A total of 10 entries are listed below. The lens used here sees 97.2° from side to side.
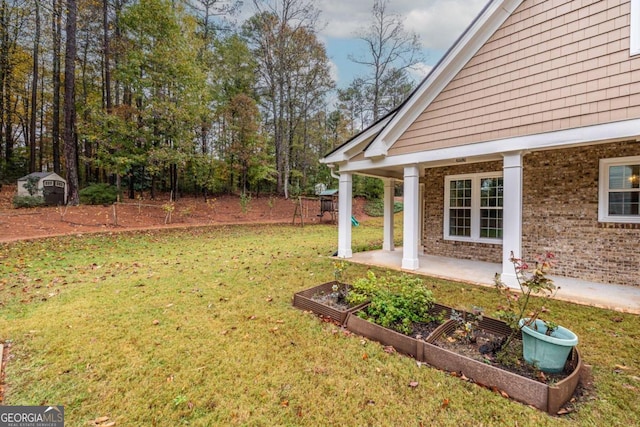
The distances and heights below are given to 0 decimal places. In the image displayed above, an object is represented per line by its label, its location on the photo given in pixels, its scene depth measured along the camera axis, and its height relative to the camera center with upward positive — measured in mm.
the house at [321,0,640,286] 4117 +1352
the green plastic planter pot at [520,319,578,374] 2330 -1176
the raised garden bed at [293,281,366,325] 3697 -1372
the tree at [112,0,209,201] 13750 +6447
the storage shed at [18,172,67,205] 14059 +1077
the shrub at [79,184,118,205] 14766 +681
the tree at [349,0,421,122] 18516 +10744
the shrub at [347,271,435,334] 3324 -1199
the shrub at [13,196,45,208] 12977 +256
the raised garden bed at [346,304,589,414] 2167 -1405
